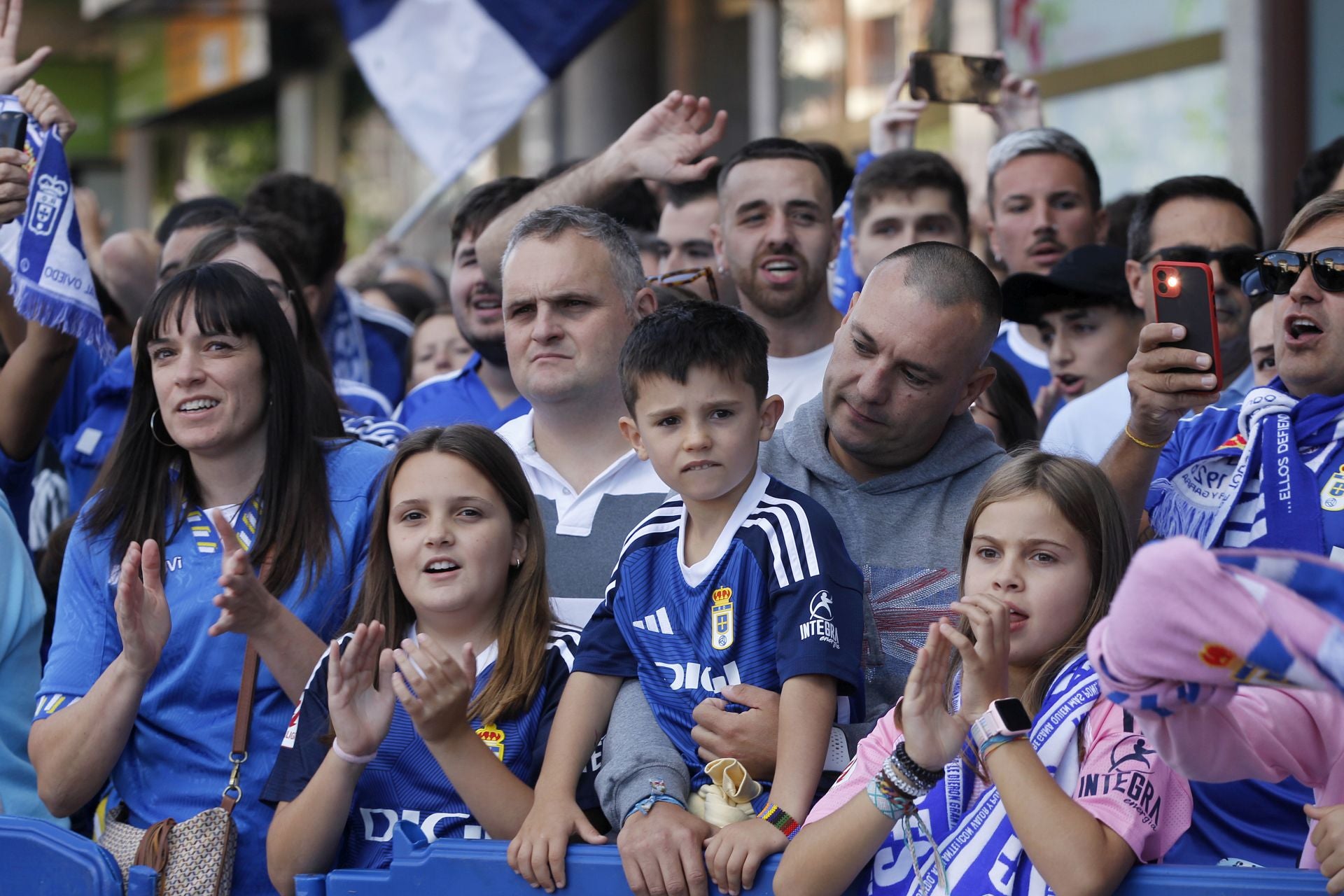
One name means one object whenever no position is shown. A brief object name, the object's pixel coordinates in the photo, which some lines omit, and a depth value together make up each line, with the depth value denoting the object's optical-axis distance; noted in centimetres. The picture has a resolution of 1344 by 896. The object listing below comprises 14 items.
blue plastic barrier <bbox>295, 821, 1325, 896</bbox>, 568
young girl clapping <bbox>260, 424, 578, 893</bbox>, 605
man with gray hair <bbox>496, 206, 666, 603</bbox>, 762
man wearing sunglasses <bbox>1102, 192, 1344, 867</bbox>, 598
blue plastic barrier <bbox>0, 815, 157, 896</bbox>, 606
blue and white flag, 1397
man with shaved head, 641
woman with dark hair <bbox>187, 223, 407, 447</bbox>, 887
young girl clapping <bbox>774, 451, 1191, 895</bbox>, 492
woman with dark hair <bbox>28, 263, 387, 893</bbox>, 673
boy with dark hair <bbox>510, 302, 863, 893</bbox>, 584
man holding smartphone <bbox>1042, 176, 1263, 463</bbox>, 878
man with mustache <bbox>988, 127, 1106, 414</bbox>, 1090
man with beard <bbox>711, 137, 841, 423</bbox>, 939
